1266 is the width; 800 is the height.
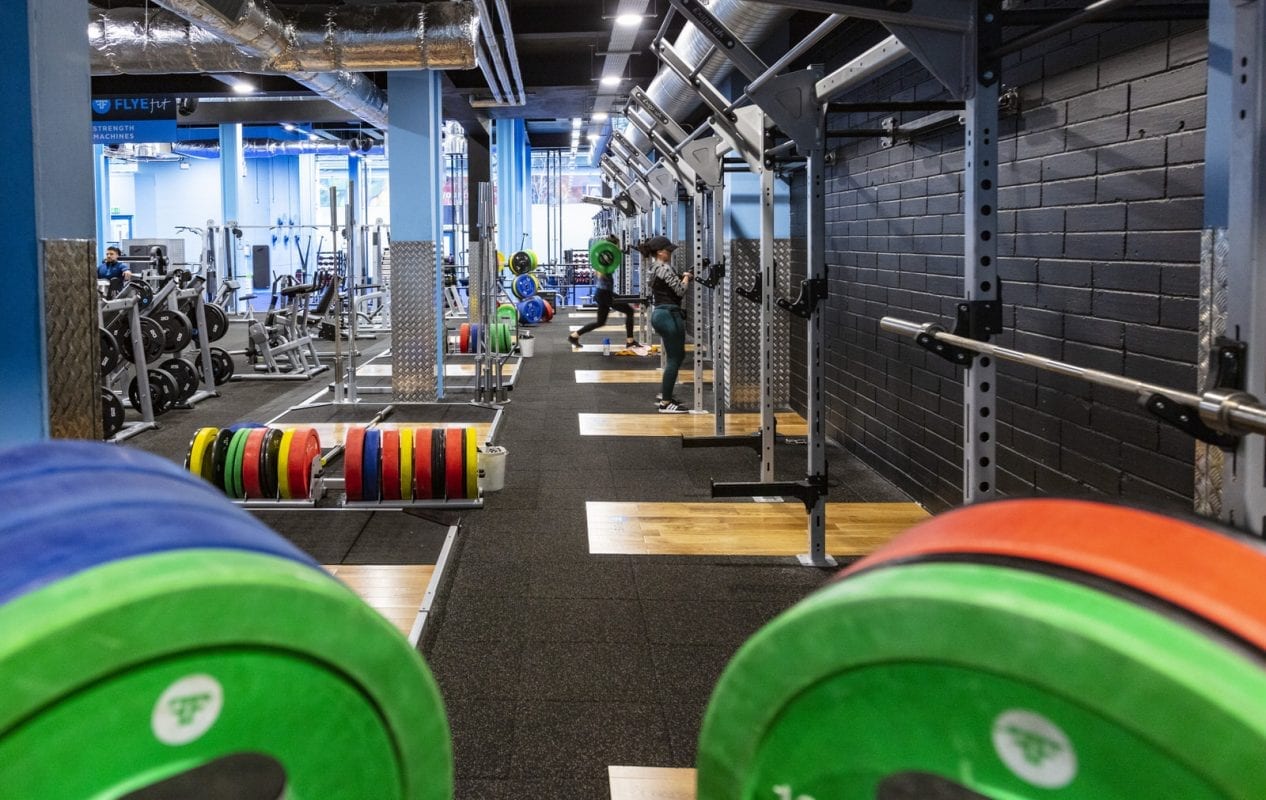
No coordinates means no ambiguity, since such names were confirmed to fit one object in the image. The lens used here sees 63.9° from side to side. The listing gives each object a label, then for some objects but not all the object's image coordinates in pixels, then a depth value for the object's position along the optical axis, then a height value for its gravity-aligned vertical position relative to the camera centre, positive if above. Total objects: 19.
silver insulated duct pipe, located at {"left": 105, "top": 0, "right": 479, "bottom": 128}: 7.19 +1.98
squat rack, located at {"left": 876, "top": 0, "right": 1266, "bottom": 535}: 1.71 +0.03
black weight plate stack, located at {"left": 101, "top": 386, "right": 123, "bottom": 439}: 6.86 -0.63
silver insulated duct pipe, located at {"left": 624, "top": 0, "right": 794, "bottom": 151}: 5.34 +1.77
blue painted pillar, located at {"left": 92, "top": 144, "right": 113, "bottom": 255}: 21.23 +2.69
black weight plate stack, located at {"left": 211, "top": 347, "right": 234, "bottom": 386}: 10.04 -0.47
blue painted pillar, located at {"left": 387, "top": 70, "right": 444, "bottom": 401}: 8.66 +0.78
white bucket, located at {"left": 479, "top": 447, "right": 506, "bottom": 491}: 5.51 -0.83
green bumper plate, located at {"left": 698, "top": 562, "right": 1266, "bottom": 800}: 0.71 -0.30
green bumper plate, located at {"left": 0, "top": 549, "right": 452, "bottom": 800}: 0.76 -0.30
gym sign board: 12.59 +2.62
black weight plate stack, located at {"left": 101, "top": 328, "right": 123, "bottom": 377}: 7.25 -0.24
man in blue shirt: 11.91 +0.68
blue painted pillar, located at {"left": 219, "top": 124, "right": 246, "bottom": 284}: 18.94 +2.79
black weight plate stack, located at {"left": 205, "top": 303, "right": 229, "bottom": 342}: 9.85 -0.03
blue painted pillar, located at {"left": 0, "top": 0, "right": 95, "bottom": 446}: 2.79 +0.42
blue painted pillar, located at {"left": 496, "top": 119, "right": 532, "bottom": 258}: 17.92 +2.46
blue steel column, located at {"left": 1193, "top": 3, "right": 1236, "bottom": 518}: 2.31 +0.21
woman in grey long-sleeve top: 7.85 +0.05
